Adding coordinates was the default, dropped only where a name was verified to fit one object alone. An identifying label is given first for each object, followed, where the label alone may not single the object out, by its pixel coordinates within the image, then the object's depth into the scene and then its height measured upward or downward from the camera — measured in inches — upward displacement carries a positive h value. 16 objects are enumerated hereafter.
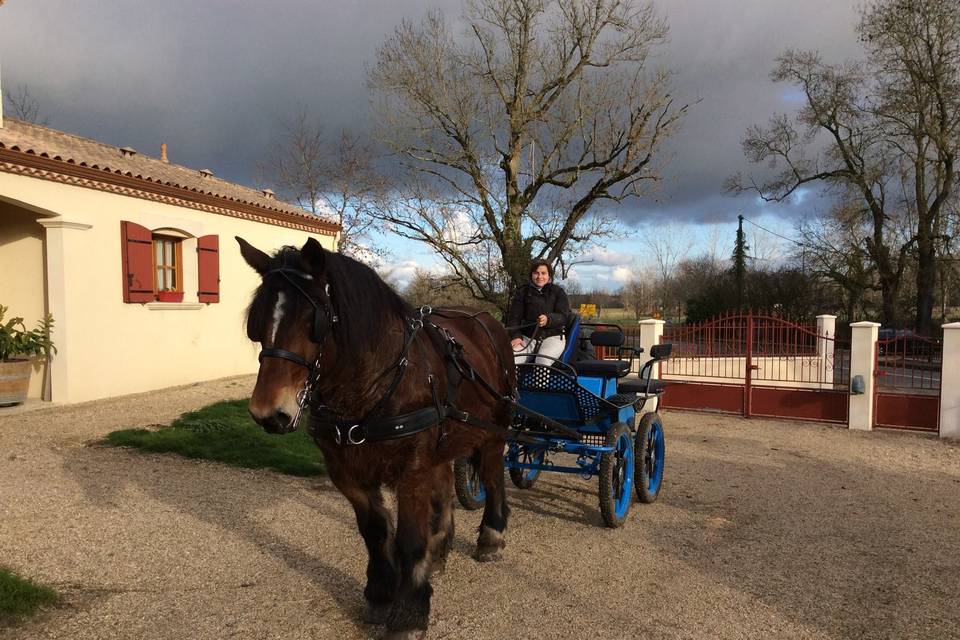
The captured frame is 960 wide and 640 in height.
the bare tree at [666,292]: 1390.3 +20.0
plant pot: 331.6 -45.7
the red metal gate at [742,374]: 358.3 -51.2
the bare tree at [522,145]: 676.7 +175.0
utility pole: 1115.5 +93.2
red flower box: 418.0 +1.1
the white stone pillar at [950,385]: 309.9 -42.6
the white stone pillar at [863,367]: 333.4 -36.2
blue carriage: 172.7 -36.3
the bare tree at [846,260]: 949.2 +65.5
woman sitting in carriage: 192.4 -5.1
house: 348.8 +21.2
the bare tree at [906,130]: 730.8 +226.8
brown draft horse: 90.2 -16.4
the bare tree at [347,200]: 987.3 +163.4
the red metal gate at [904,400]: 324.2 -53.3
